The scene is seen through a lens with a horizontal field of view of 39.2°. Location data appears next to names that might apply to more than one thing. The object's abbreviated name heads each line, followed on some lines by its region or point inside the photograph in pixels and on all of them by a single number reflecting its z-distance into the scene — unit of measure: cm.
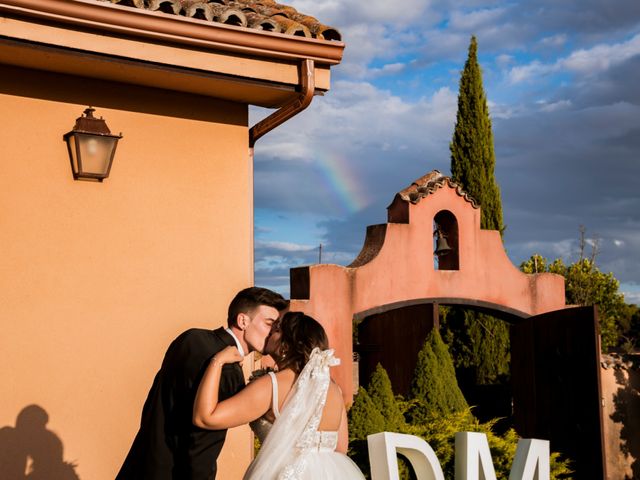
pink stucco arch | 1024
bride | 418
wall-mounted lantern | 623
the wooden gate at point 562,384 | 1062
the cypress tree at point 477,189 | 1728
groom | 431
